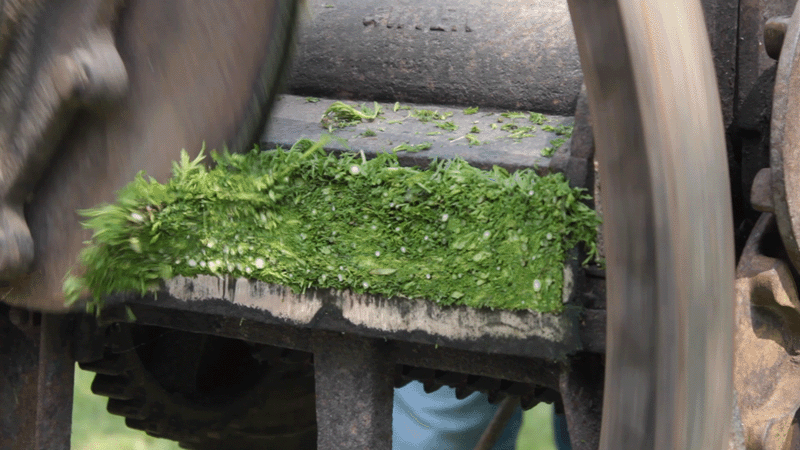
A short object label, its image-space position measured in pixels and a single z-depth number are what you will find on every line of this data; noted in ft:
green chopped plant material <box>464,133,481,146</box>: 4.22
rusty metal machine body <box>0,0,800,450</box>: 3.64
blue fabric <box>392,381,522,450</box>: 9.12
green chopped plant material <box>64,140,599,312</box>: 4.04
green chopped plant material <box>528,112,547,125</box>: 4.31
